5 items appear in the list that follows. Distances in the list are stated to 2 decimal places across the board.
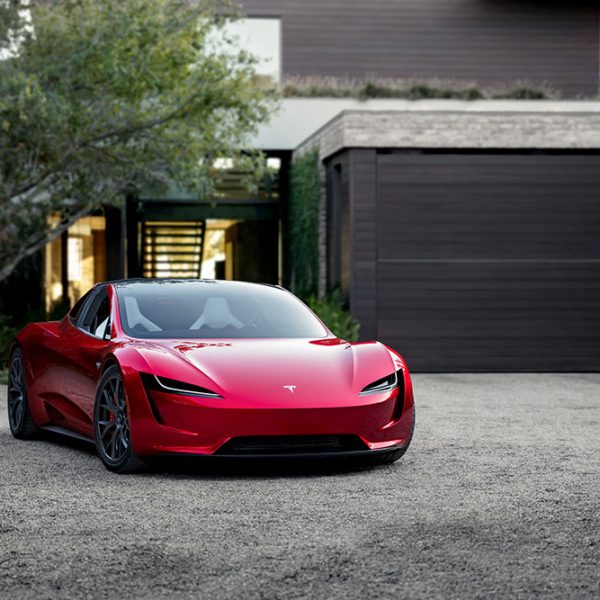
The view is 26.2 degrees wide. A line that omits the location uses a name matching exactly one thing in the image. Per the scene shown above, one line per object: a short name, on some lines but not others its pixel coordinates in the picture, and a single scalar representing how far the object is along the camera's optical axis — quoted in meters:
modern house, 19.22
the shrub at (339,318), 18.58
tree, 16.61
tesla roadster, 7.75
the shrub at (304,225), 22.61
